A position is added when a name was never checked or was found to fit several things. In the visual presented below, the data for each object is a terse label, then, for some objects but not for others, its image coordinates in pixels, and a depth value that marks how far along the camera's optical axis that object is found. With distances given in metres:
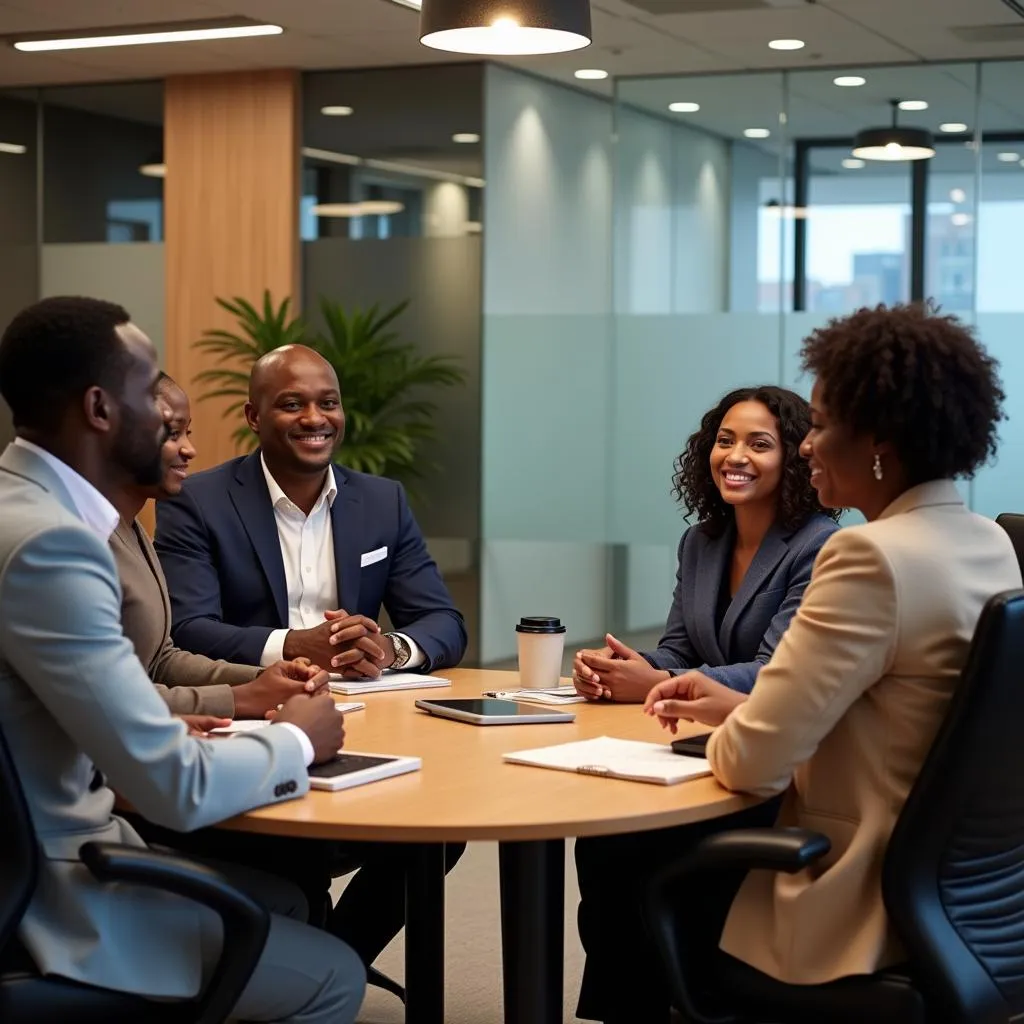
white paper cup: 3.49
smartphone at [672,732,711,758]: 2.74
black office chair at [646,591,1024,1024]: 2.29
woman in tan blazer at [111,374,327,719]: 3.02
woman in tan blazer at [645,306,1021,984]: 2.35
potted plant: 8.52
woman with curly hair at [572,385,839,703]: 3.60
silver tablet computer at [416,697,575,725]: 3.08
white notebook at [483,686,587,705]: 3.38
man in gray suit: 2.17
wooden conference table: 2.31
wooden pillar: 9.23
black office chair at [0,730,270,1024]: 2.18
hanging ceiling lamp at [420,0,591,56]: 3.60
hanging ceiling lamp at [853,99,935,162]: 8.33
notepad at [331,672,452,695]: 3.44
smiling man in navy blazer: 3.79
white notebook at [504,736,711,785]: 2.59
